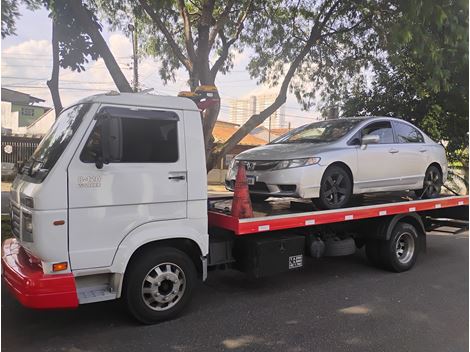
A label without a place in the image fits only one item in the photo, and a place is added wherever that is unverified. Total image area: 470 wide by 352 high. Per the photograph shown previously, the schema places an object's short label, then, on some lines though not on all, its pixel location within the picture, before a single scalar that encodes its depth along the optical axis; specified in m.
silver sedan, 5.54
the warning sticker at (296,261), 5.30
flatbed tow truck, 3.80
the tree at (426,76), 6.91
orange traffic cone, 4.80
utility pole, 8.55
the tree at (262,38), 8.23
